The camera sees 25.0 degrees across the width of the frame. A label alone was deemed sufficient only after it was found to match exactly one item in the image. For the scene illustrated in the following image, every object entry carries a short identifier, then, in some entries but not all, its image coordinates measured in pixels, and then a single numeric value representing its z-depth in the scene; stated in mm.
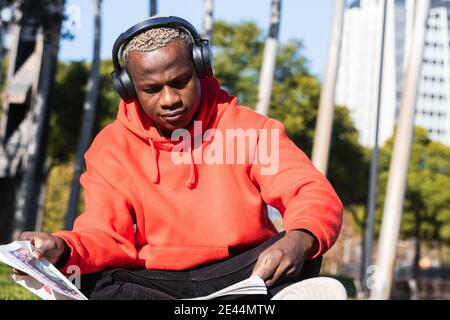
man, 3596
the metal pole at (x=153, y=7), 15229
